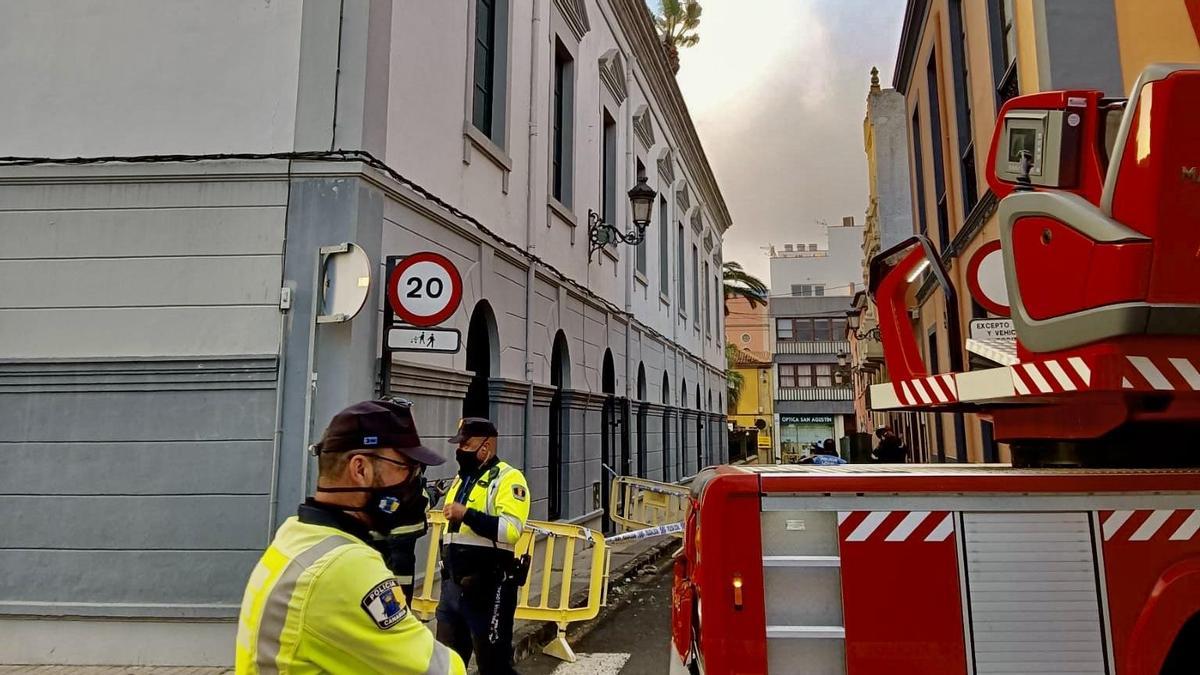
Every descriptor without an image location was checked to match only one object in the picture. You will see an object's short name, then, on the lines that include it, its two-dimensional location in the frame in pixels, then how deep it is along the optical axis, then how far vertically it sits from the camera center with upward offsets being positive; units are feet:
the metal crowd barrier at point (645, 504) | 38.34 -3.59
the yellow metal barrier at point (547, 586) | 20.99 -4.38
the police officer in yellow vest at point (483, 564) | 14.58 -2.60
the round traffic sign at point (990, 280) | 14.89 +3.26
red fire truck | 8.80 -0.94
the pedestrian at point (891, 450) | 38.11 -0.57
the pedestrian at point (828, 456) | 41.96 -1.04
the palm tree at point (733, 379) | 146.00 +12.06
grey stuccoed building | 19.34 +4.29
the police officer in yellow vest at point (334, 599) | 5.54 -1.24
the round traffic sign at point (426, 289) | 20.29 +4.05
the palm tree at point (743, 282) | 113.36 +23.94
